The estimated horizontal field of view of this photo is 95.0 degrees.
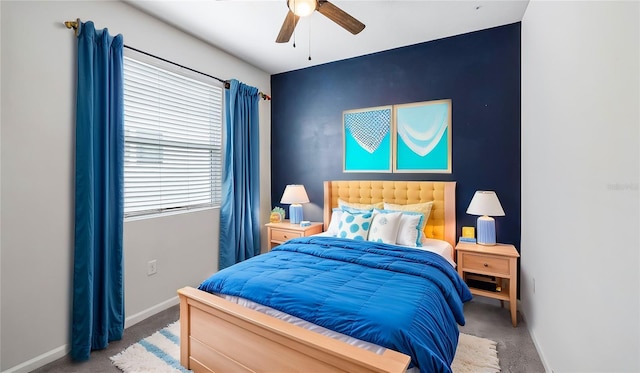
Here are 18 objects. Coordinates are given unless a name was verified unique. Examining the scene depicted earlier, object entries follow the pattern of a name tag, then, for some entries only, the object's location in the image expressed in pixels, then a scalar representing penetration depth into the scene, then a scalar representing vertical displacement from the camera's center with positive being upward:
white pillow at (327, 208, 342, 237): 3.11 -0.40
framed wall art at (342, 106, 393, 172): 3.39 +0.55
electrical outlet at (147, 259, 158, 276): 2.62 -0.73
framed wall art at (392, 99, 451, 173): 3.08 +0.52
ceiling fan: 1.77 +1.10
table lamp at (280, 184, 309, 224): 3.60 -0.17
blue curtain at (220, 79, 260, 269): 3.33 +0.08
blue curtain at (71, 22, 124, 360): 2.06 -0.06
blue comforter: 1.33 -0.60
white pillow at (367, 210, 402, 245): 2.72 -0.41
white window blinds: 2.54 +0.45
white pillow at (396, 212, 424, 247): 2.74 -0.43
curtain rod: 2.03 +1.17
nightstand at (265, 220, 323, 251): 3.48 -0.56
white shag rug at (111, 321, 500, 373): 1.90 -1.18
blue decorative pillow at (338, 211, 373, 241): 2.84 -0.40
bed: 1.23 -0.78
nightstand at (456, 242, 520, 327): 2.45 -0.73
